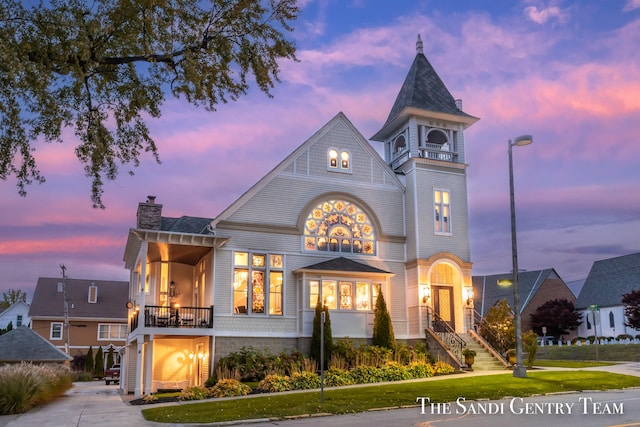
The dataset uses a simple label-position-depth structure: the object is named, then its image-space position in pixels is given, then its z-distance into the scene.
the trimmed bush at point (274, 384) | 19.75
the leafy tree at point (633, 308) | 51.76
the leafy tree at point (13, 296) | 96.81
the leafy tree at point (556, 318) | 62.97
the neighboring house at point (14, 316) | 63.59
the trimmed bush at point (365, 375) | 21.23
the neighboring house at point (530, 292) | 66.37
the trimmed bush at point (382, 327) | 24.10
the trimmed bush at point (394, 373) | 21.62
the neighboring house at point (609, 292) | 60.94
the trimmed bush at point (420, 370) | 22.20
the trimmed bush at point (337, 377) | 20.53
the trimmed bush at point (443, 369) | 22.83
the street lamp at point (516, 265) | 19.12
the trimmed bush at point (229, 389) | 19.44
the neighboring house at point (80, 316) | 52.44
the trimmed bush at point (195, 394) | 19.36
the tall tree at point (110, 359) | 49.50
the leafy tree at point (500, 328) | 25.83
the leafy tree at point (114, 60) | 9.24
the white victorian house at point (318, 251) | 23.31
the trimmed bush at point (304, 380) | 20.19
